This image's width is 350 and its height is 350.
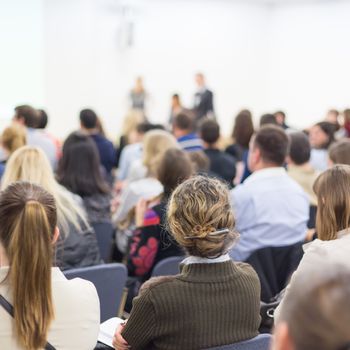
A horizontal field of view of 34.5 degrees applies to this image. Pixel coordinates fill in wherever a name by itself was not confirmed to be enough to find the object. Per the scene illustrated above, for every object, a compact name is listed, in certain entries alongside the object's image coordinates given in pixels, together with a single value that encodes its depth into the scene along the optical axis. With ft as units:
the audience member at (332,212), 6.69
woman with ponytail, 5.11
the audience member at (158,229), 9.47
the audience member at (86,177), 11.76
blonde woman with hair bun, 5.41
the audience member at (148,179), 11.87
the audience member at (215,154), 15.78
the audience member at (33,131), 16.06
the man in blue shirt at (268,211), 10.15
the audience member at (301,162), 12.94
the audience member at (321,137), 17.19
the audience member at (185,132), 17.92
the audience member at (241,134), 17.38
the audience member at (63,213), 9.22
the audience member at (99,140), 17.89
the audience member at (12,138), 13.37
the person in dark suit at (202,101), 36.01
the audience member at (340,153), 11.16
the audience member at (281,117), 20.75
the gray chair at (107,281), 7.81
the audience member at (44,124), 16.55
